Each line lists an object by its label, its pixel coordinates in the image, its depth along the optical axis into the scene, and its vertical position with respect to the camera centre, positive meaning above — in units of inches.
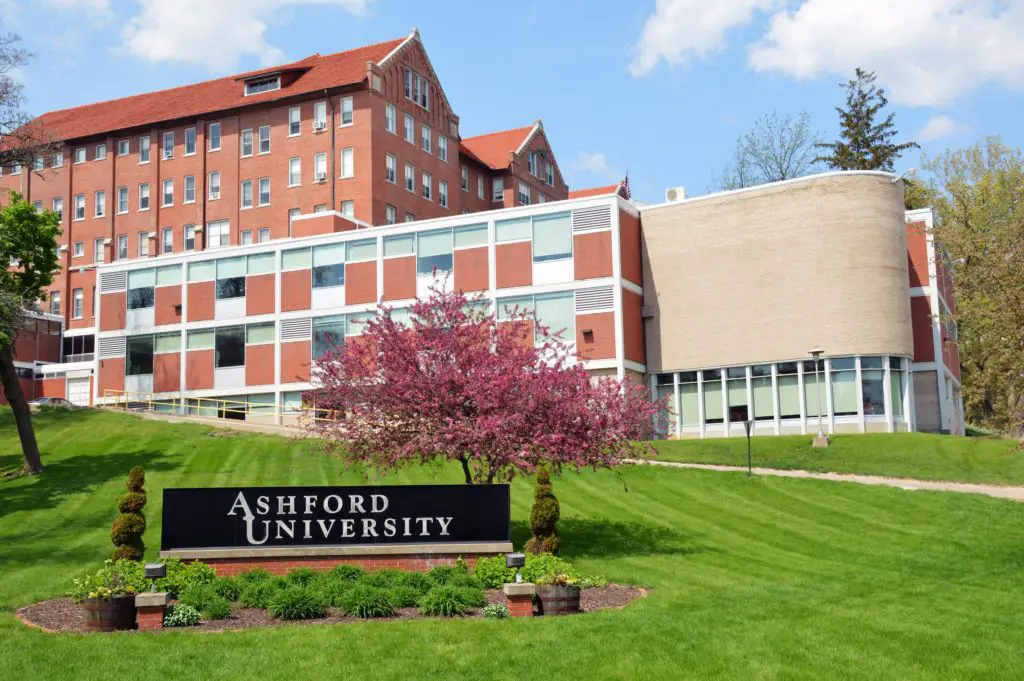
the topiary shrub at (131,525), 709.9 -55.4
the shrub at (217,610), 594.5 -94.7
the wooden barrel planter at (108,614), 560.1 -90.0
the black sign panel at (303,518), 724.0 -54.1
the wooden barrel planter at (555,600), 590.2 -92.4
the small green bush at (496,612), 582.2 -97.1
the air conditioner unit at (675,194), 2038.6 +448.4
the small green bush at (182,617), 576.1 -94.9
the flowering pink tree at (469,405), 869.8 +24.1
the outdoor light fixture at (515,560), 649.6 -76.7
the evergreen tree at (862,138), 2647.6 +711.5
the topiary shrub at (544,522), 811.4 -68.2
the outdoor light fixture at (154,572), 610.9 -74.4
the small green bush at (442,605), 595.2 -94.4
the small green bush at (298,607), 589.3 -92.8
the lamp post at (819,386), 1531.7 +65.8
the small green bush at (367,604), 591.5 -92.7
